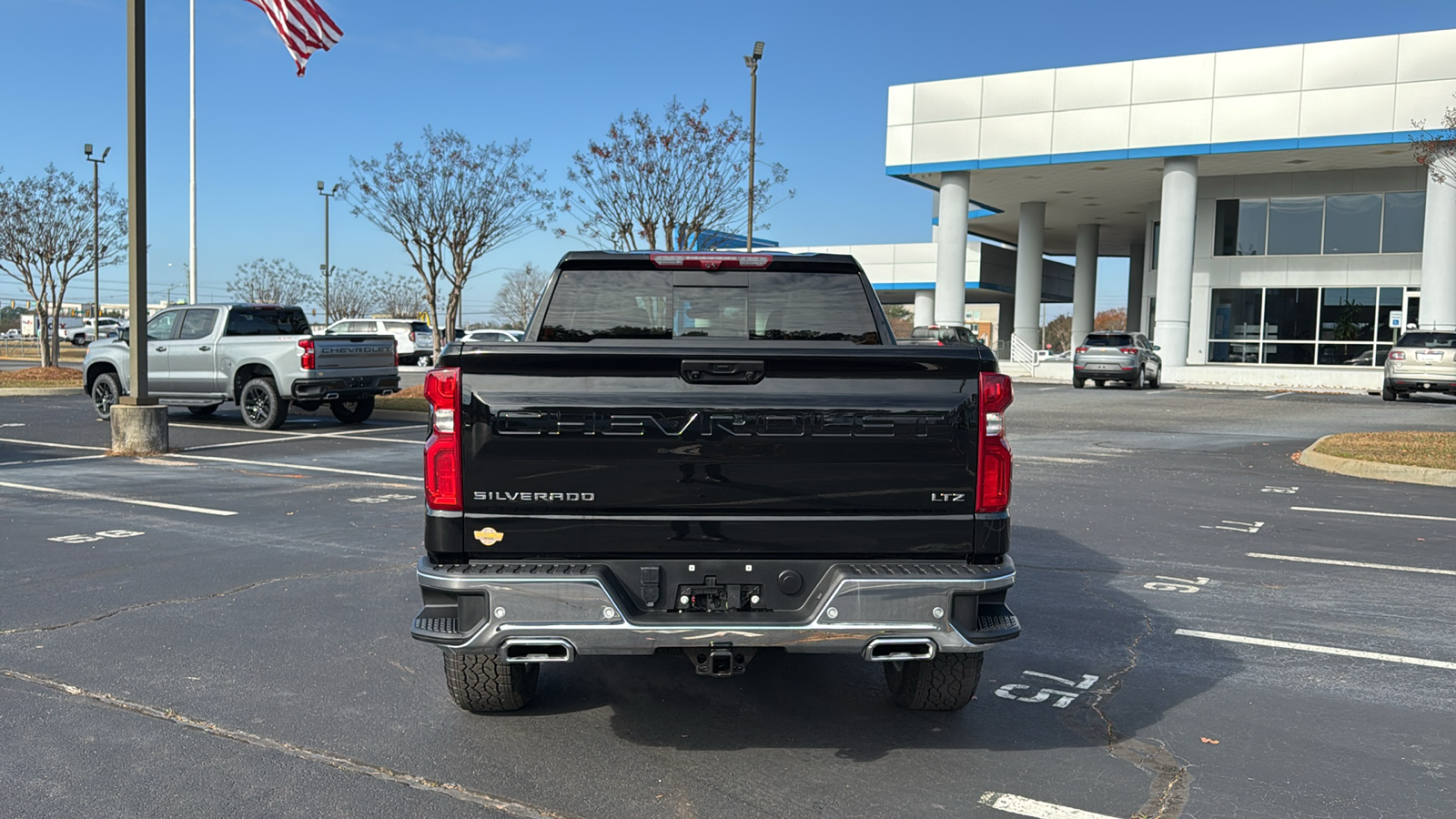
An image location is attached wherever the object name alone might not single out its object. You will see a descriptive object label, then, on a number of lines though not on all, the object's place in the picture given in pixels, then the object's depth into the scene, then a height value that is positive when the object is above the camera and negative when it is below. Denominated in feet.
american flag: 52.90 +14.18
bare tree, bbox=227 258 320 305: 257.75 +8.54
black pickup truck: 12.86 -1.84
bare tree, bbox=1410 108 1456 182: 57.62 +10.68
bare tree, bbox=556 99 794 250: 100.37 +13.60
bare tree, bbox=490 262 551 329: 323.78 +10.73
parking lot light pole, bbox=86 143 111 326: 110.22 +10.97
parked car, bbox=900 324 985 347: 85.03 +1.02
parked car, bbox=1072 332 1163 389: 103.09 -0.97
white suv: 139.44 -0.28
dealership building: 109.09 +19.52
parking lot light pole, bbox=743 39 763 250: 96.73 +21.42
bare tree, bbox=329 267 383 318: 282.97 +7.72
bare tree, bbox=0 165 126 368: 102.94 +7.64
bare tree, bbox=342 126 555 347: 111.86 +11.79
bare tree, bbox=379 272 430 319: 287.69 +7.70
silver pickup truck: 56.39 -1.95
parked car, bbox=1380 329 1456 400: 84.48 -0.48
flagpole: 96.17 +8.56
